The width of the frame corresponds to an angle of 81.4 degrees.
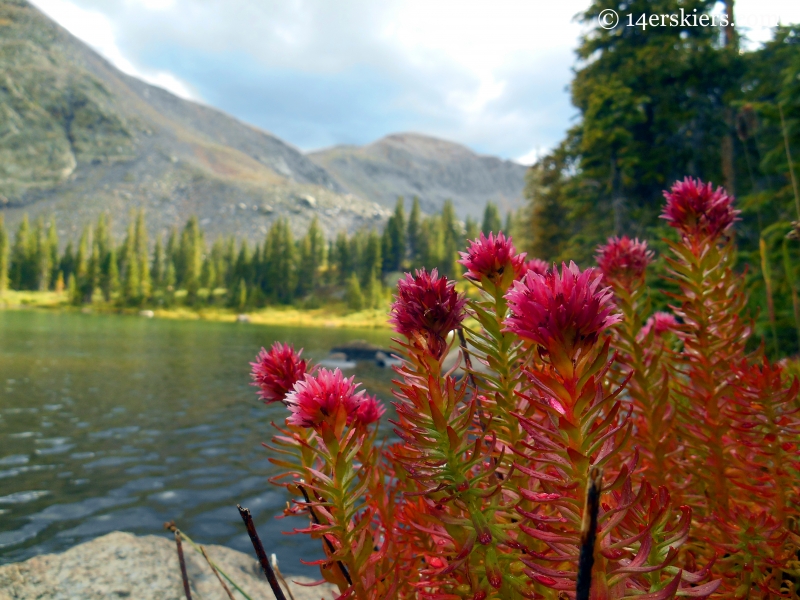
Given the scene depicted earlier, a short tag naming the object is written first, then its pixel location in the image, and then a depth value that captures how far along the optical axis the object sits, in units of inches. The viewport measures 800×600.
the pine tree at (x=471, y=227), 4504.9
